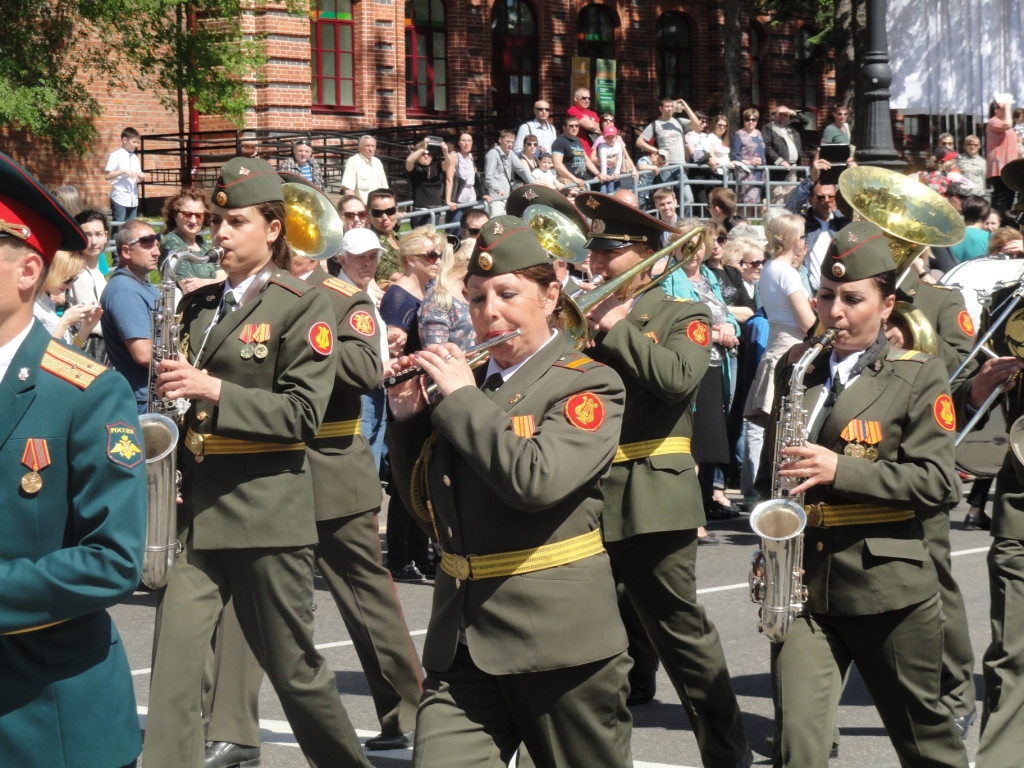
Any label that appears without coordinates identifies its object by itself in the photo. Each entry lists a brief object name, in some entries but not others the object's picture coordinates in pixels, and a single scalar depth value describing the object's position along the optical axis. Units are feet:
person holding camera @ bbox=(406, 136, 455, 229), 118.04
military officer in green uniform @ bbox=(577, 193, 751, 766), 35.47
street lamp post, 94.90
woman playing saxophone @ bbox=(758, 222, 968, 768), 29.07
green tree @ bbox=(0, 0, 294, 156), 130.12
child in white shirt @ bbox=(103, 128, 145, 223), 126.02
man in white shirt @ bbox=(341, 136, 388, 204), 115.99
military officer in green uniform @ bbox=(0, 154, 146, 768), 19.60
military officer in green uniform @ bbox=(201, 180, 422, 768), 38.83
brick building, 167.28
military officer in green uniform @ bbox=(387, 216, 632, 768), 24.65
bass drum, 65.42
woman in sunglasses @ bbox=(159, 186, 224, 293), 48.01
